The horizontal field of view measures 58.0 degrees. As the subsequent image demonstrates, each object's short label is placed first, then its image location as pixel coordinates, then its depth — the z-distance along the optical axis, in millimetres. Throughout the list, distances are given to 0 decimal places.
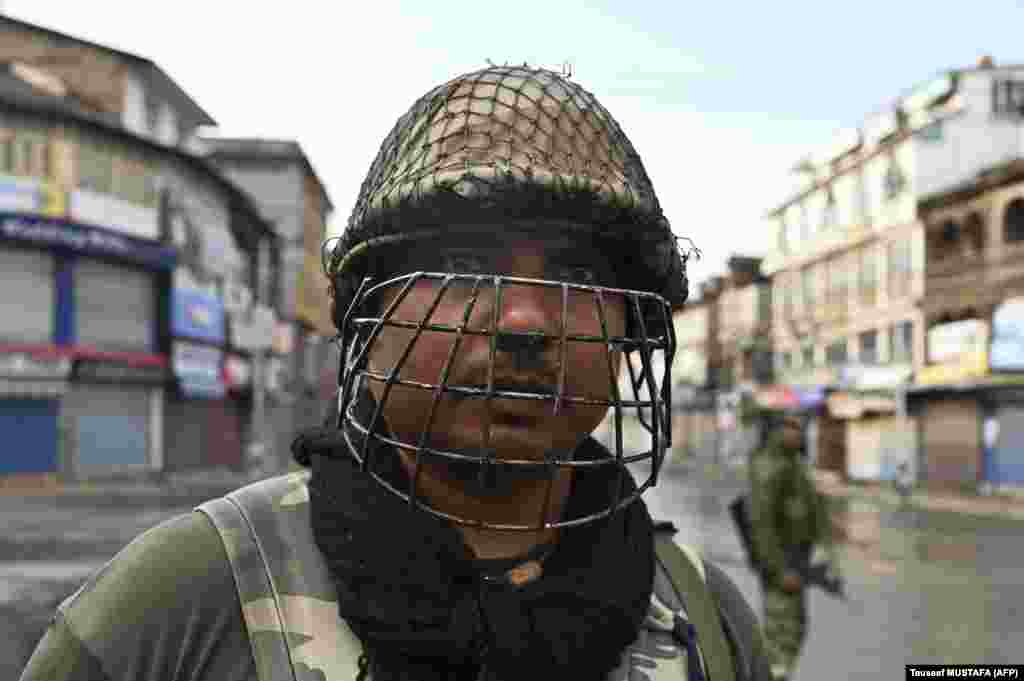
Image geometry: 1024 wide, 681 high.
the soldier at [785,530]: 5730
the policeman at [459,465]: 1193
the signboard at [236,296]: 18294
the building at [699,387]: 56719
